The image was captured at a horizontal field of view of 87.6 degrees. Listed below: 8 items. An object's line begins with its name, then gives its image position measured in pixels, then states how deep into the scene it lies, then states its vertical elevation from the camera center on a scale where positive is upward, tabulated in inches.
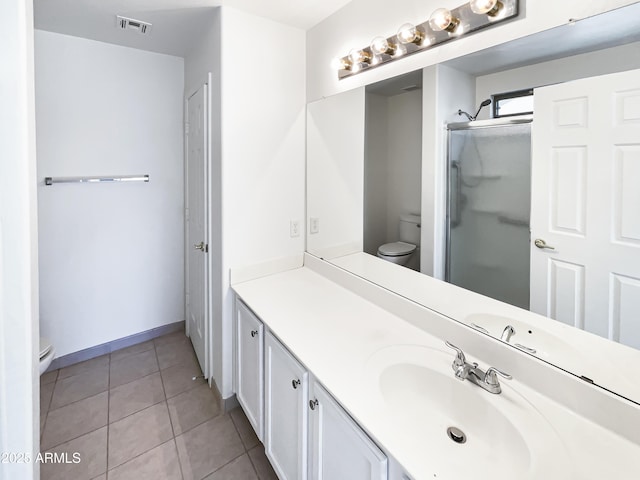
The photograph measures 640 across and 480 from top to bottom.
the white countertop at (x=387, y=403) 29.6 -19.7
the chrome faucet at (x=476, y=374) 38.9 -17.9
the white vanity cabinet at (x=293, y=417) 37.4 -26.9
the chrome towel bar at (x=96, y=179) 87.7 +13.3
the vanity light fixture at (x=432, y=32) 42.0 +29.2
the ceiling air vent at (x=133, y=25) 77.5 +48.5
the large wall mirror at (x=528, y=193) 34.5 +4.3
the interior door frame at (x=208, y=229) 78.4 -0.7
